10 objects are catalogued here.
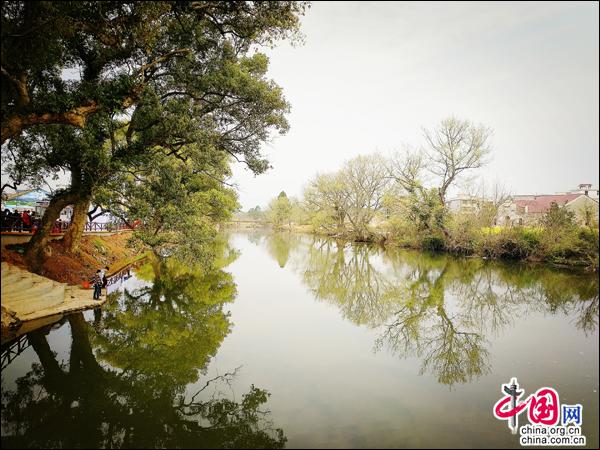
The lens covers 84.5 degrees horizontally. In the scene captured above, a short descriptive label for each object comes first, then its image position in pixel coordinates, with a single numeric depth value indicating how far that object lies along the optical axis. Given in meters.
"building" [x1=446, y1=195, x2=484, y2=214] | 34.47
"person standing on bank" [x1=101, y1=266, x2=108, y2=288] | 15.39
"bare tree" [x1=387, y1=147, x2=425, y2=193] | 40.81
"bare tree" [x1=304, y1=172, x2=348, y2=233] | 57.42
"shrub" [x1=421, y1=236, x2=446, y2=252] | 38.91
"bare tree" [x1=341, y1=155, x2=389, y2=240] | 52.74
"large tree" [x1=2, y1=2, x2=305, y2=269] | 10.60
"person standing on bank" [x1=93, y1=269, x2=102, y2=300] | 14.59
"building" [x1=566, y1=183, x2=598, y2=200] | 55.59
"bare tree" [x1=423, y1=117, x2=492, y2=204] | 36.34
